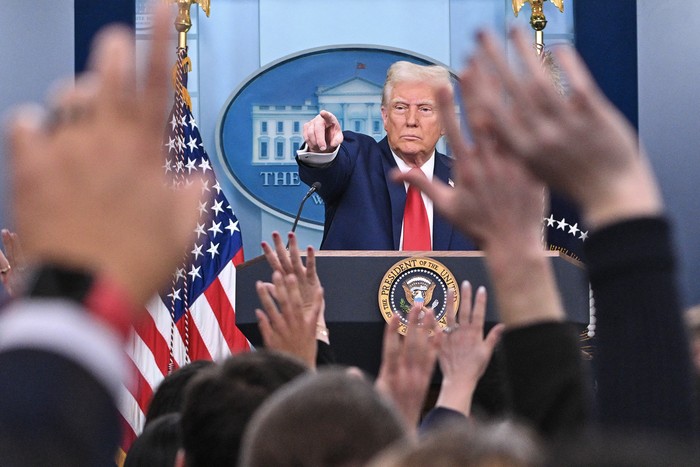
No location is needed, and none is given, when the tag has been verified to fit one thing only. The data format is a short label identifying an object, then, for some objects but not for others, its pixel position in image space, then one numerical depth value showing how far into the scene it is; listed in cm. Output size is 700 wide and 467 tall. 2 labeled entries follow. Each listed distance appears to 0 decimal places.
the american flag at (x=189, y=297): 995
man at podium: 732
